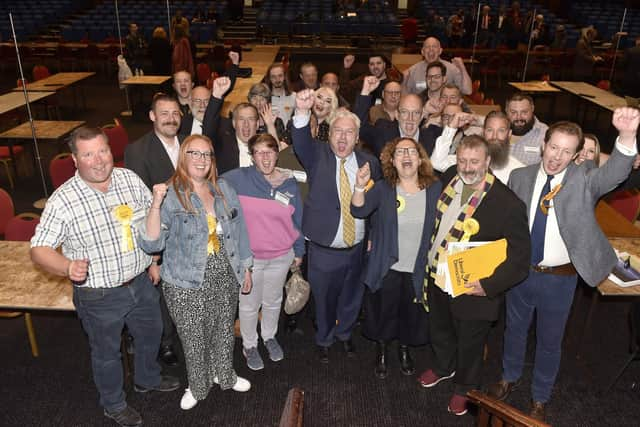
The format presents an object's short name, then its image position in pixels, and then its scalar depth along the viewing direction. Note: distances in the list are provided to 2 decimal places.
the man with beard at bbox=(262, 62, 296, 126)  5.09
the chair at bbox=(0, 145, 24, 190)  6.89
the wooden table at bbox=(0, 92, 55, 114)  7.66
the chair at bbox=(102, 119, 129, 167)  5.90
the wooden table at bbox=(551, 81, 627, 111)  8.84
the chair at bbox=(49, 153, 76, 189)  5.02
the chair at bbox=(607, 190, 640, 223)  4.65
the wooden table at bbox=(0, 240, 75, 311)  3.02
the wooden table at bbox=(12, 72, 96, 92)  9.17
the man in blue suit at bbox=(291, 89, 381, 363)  3.24
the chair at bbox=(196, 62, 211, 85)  11.10
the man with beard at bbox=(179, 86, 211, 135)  4.25
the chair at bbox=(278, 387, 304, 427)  1.67
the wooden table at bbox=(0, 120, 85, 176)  6.68
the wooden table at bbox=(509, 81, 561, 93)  10.02
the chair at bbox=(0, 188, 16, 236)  4.20
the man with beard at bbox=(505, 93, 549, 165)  3.88
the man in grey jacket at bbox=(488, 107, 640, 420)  2.65
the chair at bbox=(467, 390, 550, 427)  1.77
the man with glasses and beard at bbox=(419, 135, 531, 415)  2.81
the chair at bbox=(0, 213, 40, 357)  3.78
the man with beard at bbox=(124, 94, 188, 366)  3.45
